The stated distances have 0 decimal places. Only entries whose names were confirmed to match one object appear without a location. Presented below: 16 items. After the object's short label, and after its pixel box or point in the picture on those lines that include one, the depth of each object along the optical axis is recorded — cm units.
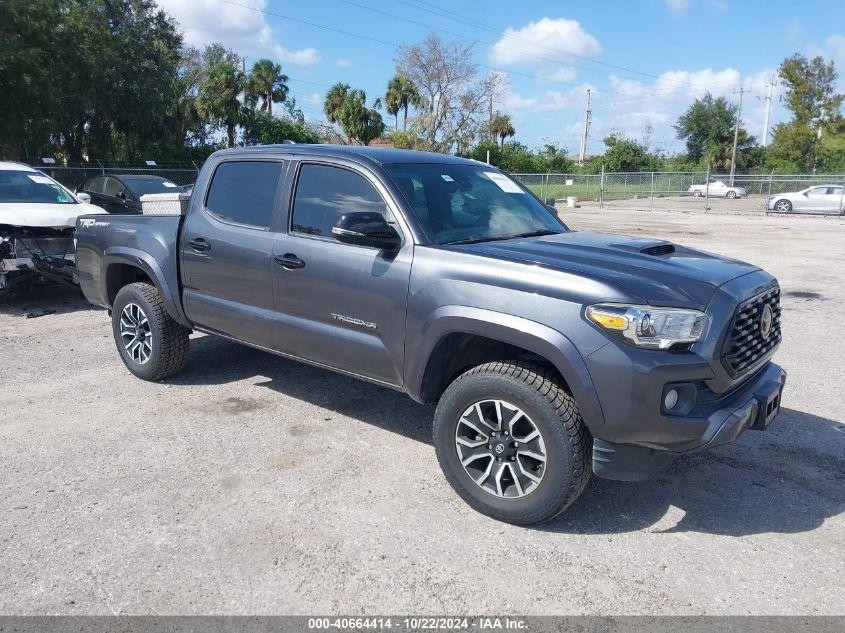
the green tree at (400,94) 5597
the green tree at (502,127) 6756
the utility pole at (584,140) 7450
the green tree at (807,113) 5819
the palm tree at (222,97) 3803
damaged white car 806
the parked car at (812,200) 2894
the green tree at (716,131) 6569
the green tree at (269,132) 4009
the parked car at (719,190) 4444
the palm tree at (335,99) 5338
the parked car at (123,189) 1301
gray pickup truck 306
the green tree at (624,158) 6053
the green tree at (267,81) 5016
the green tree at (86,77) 2502
